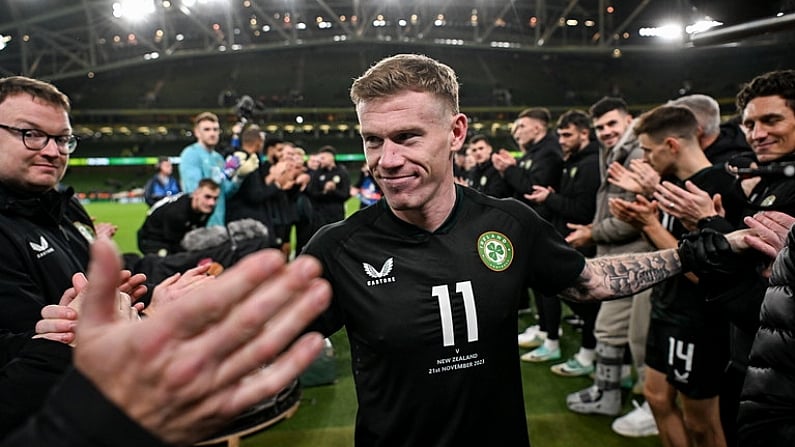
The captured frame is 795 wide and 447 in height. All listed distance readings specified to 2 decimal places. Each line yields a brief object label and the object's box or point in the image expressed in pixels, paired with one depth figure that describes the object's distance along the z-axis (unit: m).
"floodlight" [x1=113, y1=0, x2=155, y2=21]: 20.00
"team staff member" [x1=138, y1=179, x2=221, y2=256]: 4.28
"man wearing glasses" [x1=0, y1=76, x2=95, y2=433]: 1.63
